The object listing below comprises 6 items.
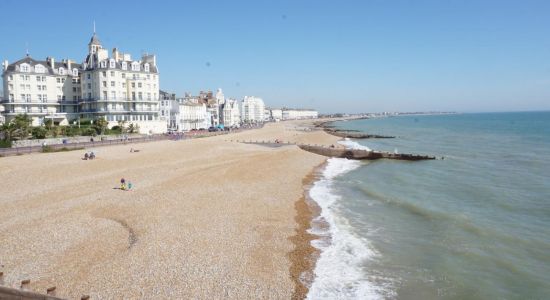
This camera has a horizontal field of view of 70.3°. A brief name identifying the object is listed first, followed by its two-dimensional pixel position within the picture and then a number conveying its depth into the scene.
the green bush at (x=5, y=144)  36.53
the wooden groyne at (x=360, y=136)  79.54
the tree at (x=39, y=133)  42.25
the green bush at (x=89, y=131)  50.28
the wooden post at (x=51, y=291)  8.09
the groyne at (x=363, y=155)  42.16
